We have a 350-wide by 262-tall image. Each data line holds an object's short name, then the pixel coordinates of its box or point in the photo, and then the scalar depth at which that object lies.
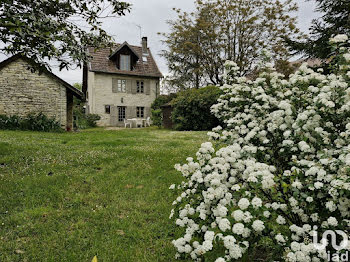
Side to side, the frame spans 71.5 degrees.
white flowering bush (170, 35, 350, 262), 1.83
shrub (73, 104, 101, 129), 23.36
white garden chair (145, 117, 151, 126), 25.77
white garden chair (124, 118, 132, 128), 25.33
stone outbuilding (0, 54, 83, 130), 15.51
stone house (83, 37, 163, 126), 25.06
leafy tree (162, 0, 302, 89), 21.97
